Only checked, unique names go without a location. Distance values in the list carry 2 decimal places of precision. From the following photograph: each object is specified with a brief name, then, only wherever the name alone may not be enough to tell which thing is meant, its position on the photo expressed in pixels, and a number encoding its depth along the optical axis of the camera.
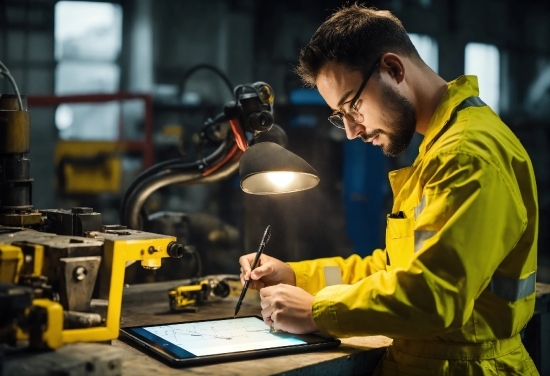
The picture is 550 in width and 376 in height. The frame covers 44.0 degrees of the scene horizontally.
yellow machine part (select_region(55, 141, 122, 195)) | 6.08
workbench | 1.41
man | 1.33
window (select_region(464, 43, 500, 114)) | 9.07
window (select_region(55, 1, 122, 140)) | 7.18
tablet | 1.47
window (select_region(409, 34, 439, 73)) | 8.47
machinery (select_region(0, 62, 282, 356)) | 1.26
